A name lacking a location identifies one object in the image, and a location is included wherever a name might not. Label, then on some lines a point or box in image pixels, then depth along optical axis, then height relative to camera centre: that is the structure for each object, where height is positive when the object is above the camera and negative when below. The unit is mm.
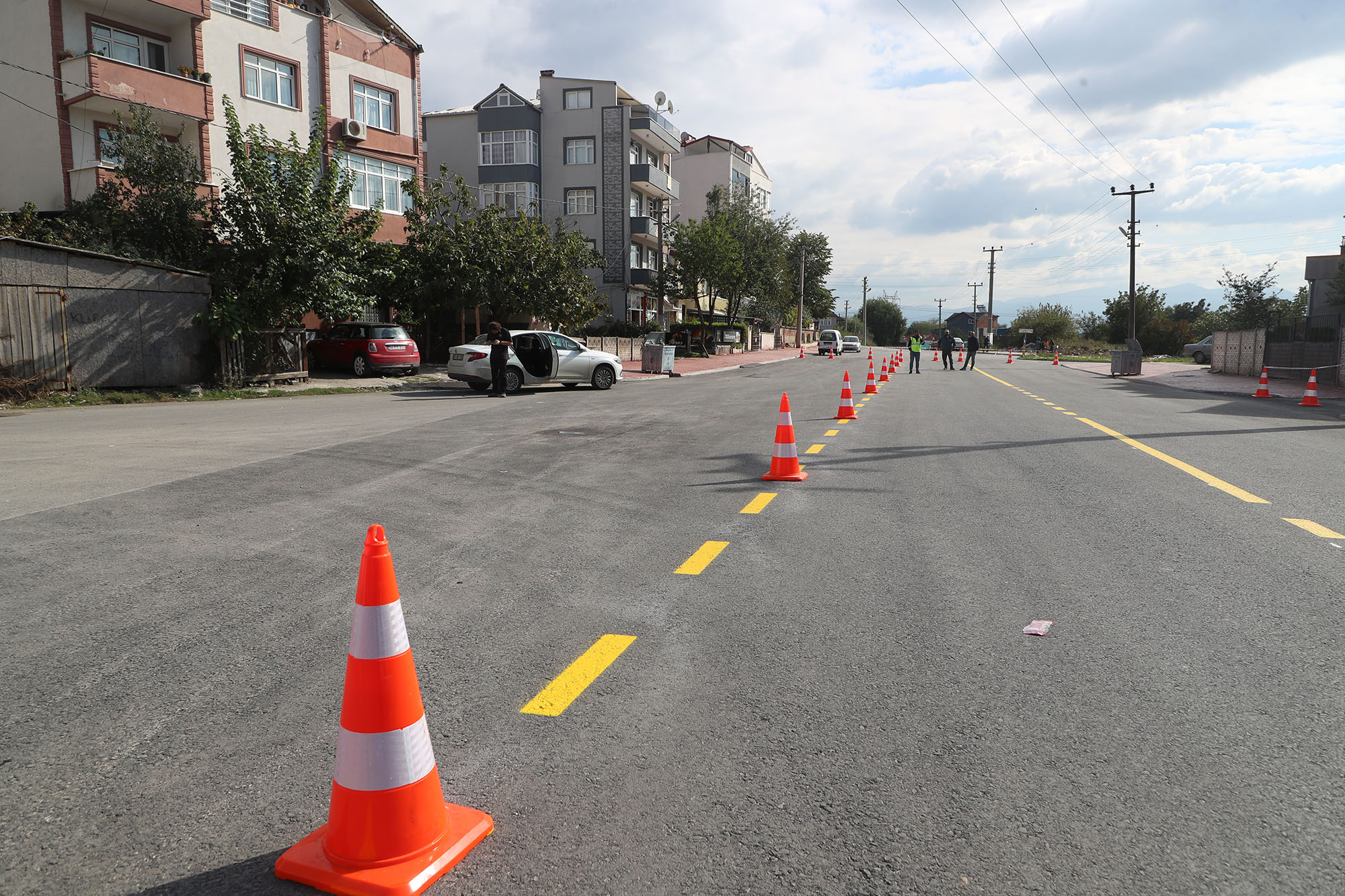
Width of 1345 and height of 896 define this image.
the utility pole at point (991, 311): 93062 +3450
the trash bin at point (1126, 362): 35969 -734
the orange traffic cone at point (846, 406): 15039 -1063
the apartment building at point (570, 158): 52688 +11022
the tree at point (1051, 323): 95250 +2143
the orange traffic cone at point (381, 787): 2387 -1212
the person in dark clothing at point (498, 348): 20391 -89
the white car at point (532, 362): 21656 -455
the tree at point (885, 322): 158000 +3730
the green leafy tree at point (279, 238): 21594 +2567
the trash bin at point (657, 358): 34000 -556
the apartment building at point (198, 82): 24531 +8058
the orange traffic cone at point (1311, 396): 18794 -1098
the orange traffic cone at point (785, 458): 8953 -1140
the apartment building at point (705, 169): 77000 +15108
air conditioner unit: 30812 +7332
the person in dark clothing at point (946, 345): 39281 -96
